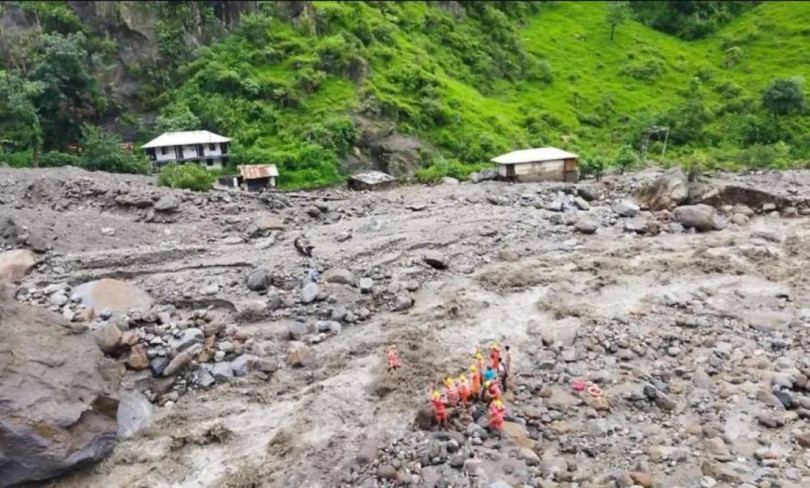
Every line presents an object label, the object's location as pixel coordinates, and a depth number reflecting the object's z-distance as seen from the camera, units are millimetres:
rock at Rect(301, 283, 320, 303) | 20641
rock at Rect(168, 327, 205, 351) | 18031
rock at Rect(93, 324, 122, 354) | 17375
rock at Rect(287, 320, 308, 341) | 19328
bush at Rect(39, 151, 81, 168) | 36188
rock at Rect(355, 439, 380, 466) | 14273
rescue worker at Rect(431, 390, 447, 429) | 14984
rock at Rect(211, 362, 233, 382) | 17547
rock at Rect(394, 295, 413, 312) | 20812
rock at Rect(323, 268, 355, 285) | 21641
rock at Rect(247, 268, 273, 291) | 21203
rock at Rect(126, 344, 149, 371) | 17453
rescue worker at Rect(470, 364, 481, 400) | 15836
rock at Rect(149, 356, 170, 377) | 17438
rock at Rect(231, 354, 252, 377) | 17688
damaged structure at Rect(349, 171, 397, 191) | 37094
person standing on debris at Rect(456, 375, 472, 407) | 15672
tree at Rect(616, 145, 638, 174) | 41156
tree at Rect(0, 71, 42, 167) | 34562
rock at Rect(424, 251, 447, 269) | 23562
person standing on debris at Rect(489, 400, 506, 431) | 14992
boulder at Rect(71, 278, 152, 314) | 19750
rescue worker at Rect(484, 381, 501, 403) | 15773
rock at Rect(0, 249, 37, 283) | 21297
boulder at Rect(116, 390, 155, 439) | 15800
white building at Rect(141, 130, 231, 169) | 37844
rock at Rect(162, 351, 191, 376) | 17391
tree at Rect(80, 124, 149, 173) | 35250
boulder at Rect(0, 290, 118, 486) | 13547
